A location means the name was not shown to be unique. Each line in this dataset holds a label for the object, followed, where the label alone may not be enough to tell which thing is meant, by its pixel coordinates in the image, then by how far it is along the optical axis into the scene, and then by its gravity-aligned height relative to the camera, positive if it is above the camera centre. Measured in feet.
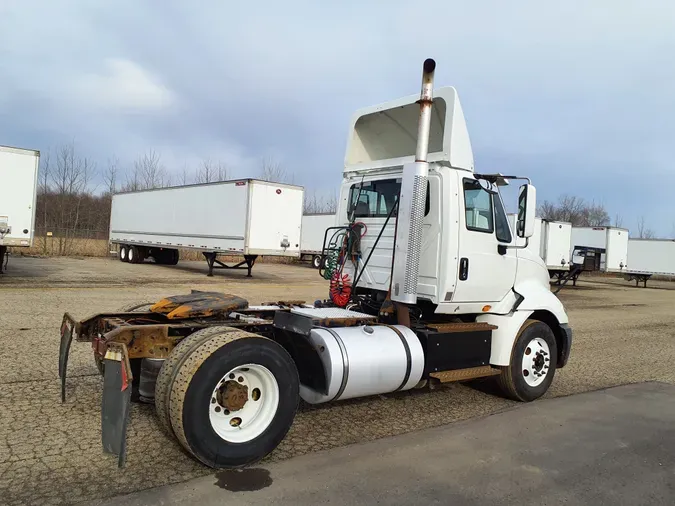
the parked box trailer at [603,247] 106.73 +5.10
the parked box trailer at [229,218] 69.31 +3.67
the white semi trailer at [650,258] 119.03 +3.91
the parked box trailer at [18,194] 50.88 +3.37
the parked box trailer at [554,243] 88.84 +4.20
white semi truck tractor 12.69 -2.25
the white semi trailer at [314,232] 120.09 +4.26
